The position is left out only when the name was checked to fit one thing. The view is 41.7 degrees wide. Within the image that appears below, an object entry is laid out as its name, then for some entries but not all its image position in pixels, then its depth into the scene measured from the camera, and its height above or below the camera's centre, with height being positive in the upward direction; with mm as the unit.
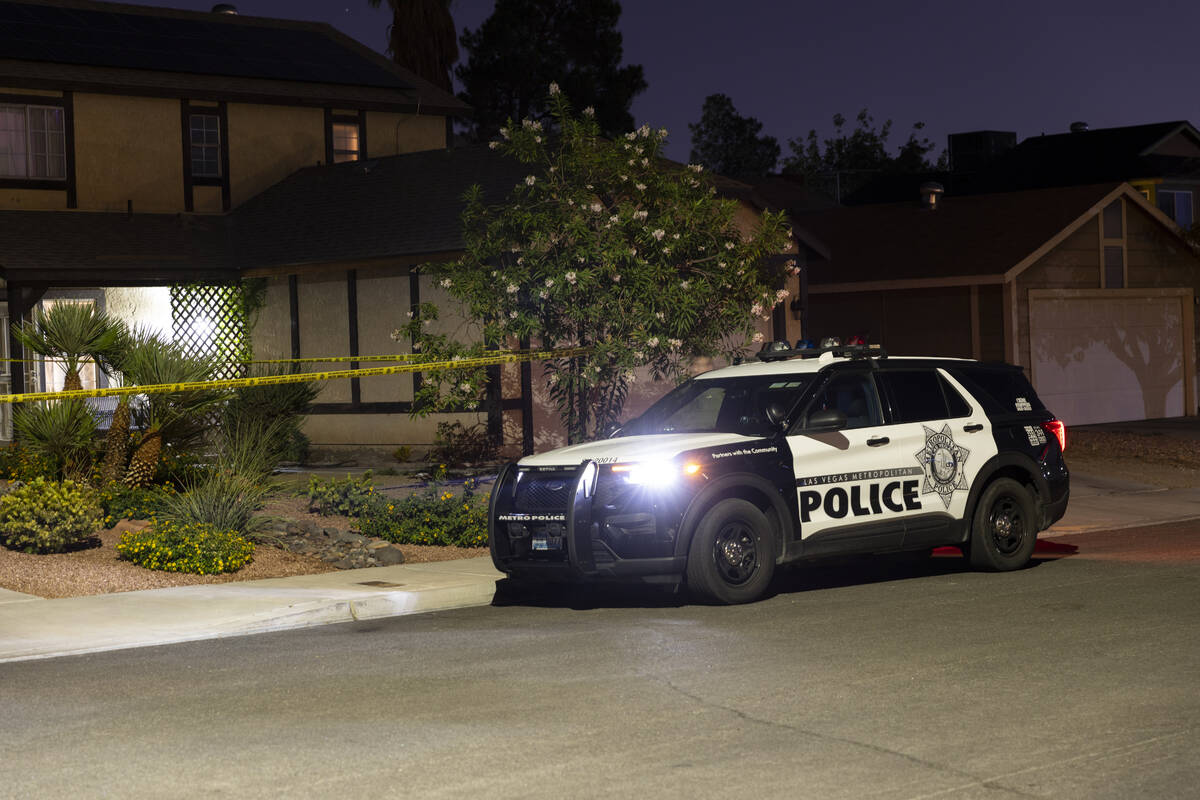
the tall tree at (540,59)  54969 +12224
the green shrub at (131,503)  15812 -834
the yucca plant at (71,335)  16547 +921
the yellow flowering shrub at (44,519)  14055 -856
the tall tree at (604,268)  16688 +1501
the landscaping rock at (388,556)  14008 -1281
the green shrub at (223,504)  14016 -780
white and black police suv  11164 -594
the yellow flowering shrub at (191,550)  13227 -1114
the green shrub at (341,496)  16406 -866
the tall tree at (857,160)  78562 +12164
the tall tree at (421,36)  44812 +10741
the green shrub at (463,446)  22859 -525
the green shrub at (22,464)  17062 -465
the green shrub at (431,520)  14961 -1056
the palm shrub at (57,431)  16828 -80
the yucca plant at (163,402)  16203 +178
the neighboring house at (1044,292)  29312 +1981
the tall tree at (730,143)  89938 +14963
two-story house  25938 +5121
